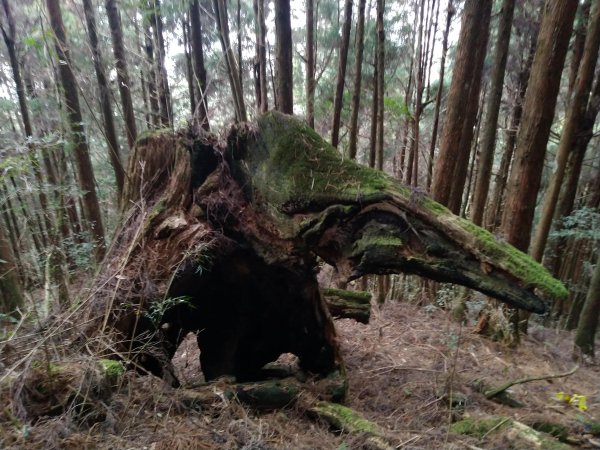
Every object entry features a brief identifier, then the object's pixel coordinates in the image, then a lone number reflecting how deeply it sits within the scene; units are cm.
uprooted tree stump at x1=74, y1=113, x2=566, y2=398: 337
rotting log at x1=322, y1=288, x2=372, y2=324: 568
